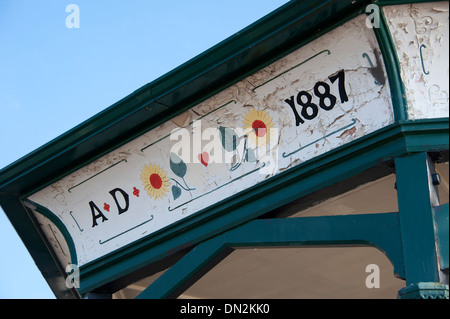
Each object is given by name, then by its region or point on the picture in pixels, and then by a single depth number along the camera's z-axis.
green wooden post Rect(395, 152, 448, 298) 4.50
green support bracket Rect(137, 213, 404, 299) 4.87
